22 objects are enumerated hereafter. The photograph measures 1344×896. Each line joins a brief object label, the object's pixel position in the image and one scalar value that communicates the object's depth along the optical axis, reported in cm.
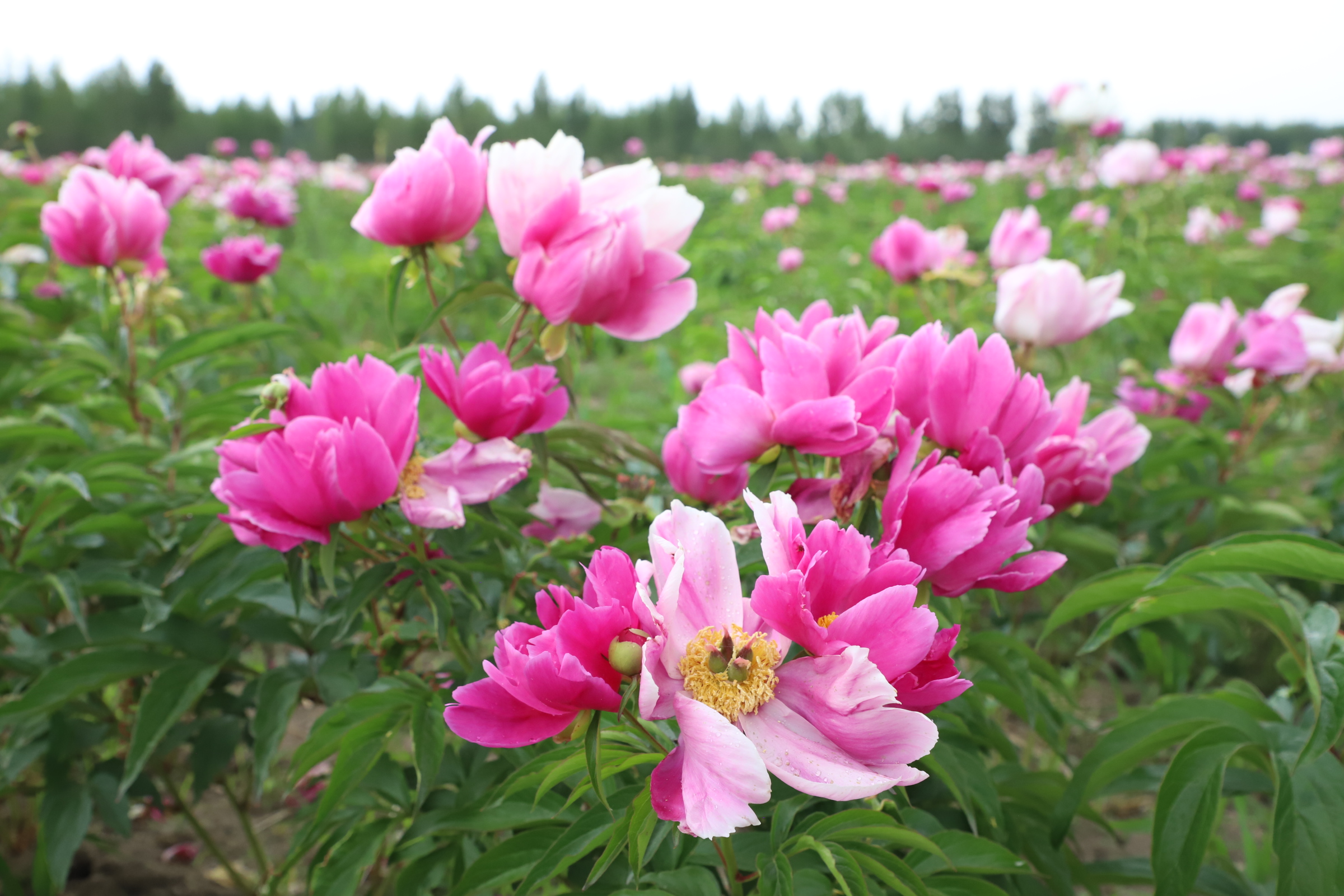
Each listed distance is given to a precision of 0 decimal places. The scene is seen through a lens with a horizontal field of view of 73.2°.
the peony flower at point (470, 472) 82
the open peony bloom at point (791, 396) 67
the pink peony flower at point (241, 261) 177
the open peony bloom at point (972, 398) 68
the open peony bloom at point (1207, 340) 158
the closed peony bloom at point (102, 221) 128
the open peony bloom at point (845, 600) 52
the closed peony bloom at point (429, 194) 88
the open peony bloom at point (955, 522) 60
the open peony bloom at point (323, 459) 72
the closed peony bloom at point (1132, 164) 345
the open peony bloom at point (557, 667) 51
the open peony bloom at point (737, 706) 49
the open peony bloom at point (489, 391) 82
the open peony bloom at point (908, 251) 216
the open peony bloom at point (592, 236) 85
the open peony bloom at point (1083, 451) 82
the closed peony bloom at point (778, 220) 510
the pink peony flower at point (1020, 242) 202
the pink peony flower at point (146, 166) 161
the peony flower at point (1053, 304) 130
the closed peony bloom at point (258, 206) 246
